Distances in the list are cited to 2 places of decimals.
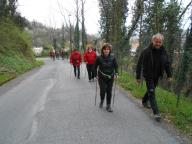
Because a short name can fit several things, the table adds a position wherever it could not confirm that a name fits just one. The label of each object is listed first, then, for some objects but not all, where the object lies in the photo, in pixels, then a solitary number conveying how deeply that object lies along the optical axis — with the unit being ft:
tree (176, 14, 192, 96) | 14.50
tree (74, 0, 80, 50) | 80.41
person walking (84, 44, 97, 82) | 24.94
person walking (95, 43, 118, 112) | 13.40
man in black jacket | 11.82
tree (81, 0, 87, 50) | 77.47
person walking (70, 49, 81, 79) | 27.78
